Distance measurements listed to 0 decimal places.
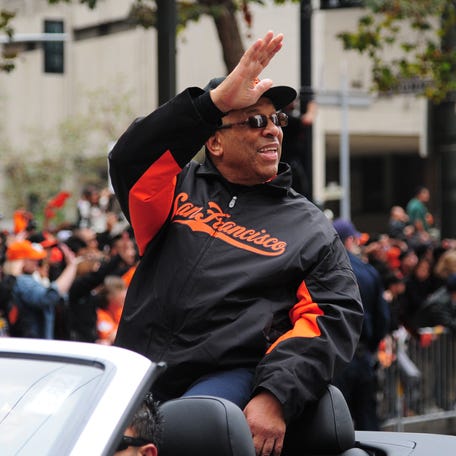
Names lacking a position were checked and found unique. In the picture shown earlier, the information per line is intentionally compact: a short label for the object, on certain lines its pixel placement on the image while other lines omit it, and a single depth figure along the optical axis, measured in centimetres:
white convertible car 495
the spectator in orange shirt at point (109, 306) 1800
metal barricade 2040
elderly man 691
